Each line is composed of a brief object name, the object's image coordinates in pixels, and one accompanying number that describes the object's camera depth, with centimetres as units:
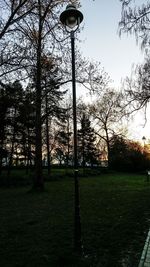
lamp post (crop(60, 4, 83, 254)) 450
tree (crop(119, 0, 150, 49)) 506
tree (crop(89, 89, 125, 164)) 3298
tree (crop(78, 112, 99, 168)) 3593
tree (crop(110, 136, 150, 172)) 3251
